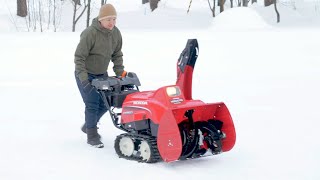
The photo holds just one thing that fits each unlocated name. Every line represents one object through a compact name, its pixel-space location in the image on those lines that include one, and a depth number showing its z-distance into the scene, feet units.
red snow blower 21.48
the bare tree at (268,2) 106.87
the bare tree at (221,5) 97.93
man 24.23
